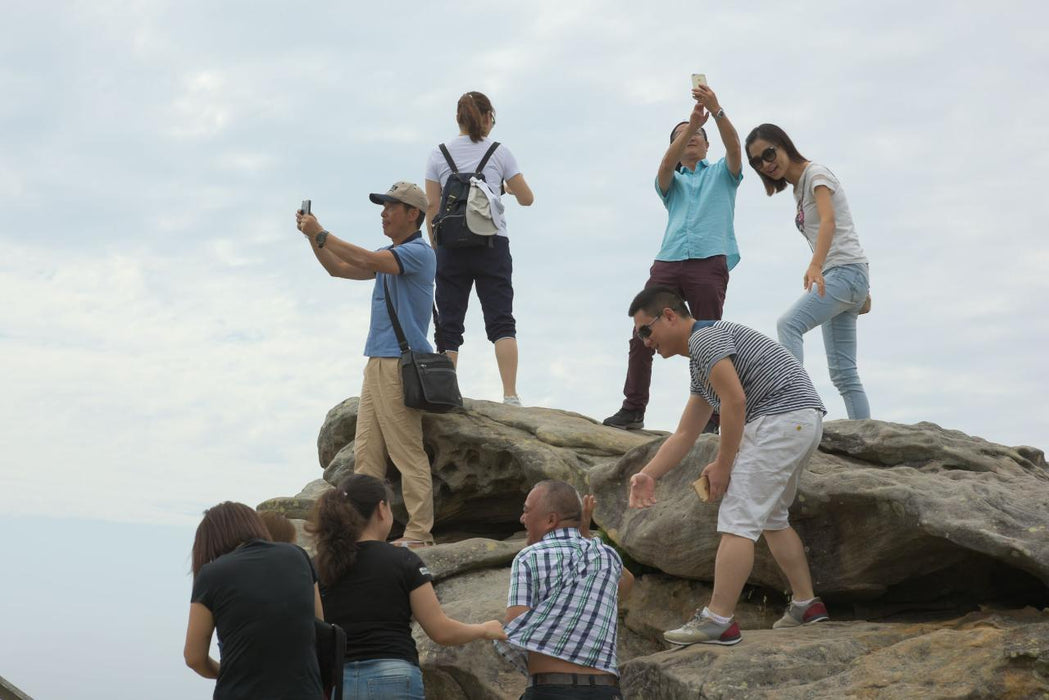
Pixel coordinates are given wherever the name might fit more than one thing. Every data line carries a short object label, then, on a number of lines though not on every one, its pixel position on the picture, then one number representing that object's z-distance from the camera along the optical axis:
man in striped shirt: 6.56
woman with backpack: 10.50
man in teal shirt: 9.90
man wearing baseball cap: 9.01
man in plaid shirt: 5.59
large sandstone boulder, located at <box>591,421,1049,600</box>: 7.00
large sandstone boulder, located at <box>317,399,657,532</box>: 10.49
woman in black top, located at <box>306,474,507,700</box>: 5.41
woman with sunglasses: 8.50
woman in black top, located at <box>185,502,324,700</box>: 4.72
